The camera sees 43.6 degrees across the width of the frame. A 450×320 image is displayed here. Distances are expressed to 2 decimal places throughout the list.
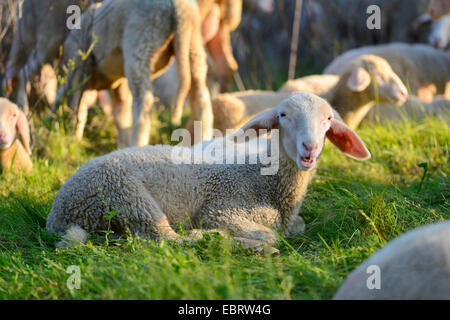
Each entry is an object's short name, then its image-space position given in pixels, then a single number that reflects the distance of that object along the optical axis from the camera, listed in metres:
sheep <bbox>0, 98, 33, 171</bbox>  4.09
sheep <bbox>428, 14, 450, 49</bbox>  8.52
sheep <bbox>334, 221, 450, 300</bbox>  1.94
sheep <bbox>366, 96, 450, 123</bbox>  5.98
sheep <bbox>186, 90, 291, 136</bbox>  5.75
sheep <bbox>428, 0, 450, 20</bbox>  5.79
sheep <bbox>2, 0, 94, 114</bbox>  5.20
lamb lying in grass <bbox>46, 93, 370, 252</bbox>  3.17
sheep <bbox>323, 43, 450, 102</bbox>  7.70
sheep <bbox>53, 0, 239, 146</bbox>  4.61
